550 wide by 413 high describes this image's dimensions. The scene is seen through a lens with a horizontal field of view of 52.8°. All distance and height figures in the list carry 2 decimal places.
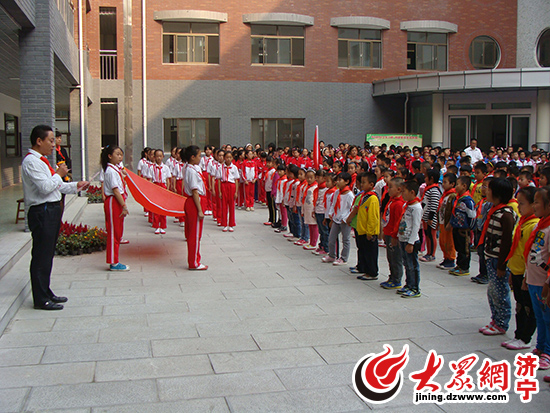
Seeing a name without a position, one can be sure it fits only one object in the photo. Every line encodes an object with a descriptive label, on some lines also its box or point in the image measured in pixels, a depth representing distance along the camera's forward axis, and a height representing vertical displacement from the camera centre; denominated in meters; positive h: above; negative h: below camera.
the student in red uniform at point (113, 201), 8.02 -0.54
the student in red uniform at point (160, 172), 12.80 -0.19
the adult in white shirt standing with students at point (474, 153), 17.08 +0.36
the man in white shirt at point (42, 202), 6.01 -0.43
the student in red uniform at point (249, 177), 15.80 -0.37
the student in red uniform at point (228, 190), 12.60 -0.59
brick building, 22.98 +3.97
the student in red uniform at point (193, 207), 8.31 -0.65
